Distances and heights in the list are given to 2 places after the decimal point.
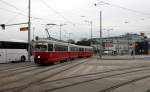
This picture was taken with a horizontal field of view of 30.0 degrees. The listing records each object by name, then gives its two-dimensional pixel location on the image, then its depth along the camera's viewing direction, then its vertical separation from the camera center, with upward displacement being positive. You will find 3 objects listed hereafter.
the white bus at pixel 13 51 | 35.88 +0.00
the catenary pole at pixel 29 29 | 39.50 +3.03
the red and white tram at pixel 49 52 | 30.88 -0.12
